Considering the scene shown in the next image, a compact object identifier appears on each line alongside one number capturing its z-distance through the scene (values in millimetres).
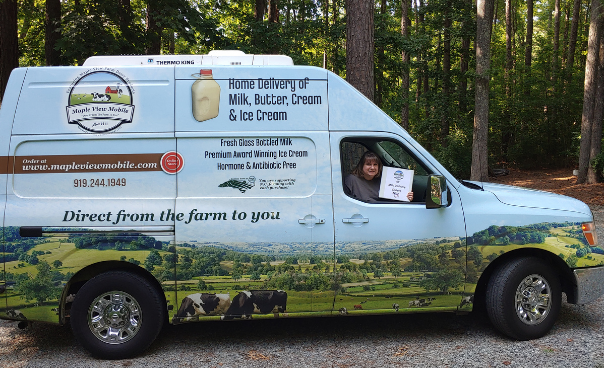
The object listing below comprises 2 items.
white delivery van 4383
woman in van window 4719
